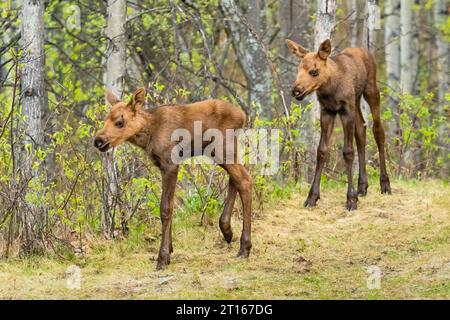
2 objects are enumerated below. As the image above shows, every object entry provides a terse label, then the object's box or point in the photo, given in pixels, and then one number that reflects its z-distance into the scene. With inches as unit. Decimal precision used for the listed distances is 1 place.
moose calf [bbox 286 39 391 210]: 894.4
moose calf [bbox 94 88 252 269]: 741.9
